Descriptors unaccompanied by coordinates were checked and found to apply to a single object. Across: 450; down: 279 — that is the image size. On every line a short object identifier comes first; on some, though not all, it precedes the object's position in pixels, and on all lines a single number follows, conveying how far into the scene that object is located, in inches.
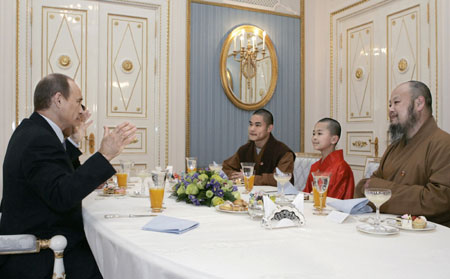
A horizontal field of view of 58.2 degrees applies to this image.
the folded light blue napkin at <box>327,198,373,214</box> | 71.3
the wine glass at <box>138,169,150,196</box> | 95.6
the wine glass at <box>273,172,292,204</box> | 78.2
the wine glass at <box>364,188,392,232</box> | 58.8
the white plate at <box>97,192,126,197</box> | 95.9
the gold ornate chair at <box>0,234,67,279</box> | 59.7
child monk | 117.0
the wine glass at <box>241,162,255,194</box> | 97.4
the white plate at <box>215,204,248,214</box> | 72.2
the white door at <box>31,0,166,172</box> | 188.2
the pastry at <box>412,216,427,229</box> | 59.2
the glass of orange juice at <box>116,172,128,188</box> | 106.3
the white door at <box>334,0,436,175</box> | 178.9
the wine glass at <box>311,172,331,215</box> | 72.2
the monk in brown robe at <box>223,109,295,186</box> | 149.8
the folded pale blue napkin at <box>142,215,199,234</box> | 57.0
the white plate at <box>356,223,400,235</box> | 56.0
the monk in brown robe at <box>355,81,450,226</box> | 80.9
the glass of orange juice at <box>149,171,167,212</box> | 71.7
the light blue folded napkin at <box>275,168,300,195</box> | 92.5
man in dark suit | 66.1
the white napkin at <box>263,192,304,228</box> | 60.3
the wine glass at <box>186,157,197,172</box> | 118.2
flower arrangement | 81.4
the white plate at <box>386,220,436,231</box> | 59.5
